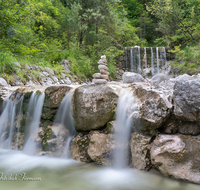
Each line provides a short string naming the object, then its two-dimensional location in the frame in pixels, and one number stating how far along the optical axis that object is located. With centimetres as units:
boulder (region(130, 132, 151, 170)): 286
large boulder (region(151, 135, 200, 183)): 249
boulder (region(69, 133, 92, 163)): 347
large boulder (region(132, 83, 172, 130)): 280
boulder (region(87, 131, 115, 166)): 318
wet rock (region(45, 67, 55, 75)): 785
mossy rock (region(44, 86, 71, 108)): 404
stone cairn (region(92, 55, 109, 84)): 393
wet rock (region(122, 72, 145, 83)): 709
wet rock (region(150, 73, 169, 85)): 674
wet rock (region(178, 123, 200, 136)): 266
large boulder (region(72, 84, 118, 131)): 338
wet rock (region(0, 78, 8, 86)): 536
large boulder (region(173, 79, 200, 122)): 248
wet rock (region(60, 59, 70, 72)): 934
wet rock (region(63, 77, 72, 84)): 810
